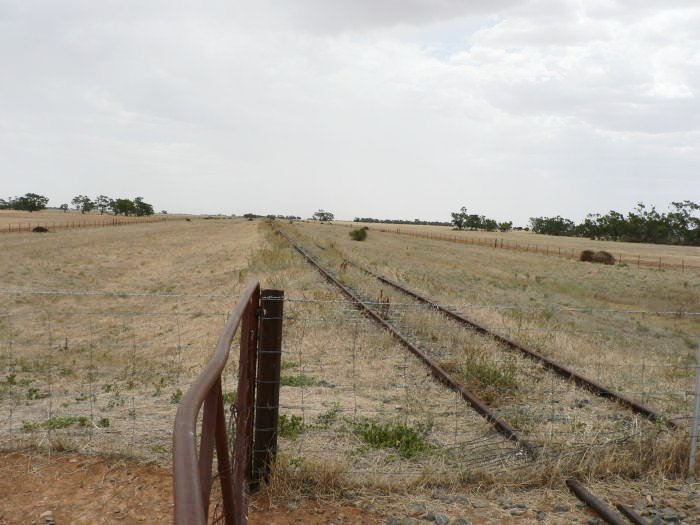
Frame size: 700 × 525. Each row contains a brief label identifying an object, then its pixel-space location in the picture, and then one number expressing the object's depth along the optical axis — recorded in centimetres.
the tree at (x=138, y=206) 19512
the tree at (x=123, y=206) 18500
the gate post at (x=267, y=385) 510
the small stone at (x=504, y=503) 508
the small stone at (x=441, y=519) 476
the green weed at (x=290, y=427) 651
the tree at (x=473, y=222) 17175
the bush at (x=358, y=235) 6751
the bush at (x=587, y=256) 5378
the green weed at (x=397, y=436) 621
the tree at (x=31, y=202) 16912
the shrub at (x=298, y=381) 877
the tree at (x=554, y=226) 16975
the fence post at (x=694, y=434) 576
